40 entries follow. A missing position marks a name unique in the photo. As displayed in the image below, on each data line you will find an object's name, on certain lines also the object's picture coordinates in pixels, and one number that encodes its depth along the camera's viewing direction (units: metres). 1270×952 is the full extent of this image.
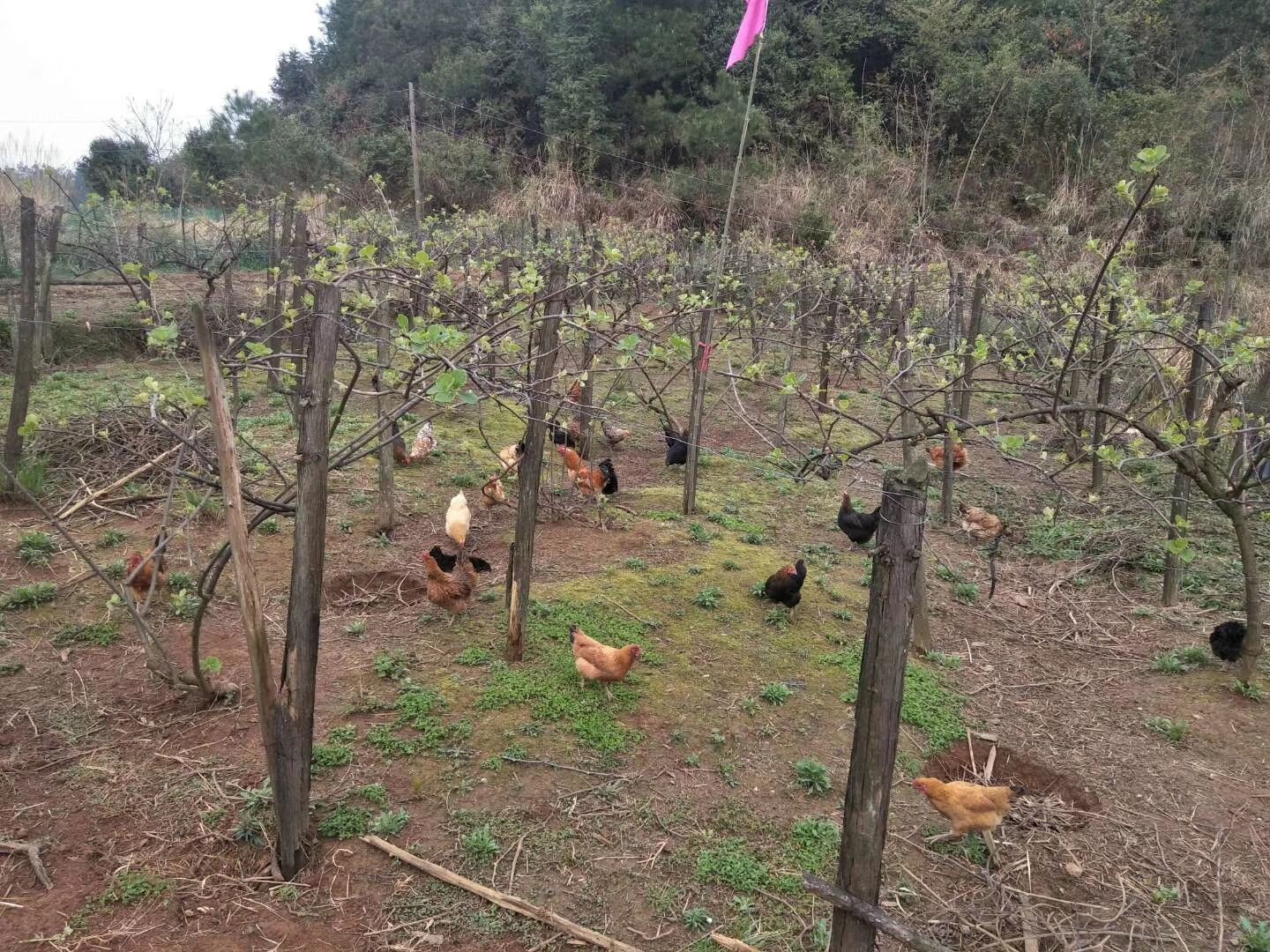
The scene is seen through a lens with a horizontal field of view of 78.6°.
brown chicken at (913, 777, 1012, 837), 3.24
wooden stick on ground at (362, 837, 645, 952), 2.78
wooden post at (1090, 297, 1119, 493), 7.39
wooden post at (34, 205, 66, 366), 7.46
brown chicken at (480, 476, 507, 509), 6.20
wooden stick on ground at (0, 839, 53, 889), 2.76
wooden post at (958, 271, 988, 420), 8.84
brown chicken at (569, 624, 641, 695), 4.10
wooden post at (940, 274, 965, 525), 6.77
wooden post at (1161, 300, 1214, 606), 5.11
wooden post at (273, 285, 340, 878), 2.57
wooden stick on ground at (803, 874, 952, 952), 2.14
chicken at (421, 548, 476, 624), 4.67
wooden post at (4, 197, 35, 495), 5.38
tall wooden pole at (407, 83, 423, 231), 9.91
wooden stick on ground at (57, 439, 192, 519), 3.03
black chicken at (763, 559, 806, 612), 5.18
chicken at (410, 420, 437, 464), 7.44
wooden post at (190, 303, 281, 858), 2.38
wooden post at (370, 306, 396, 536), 5.61
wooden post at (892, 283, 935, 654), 4.82
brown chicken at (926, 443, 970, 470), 8.16
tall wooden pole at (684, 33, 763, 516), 6.29
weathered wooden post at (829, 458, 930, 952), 2.22
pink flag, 5.60
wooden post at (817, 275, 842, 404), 7.99
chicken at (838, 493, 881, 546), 6.46
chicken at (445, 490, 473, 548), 5.48
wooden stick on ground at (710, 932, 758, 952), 2.78
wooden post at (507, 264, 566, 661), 3.96
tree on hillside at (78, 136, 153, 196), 16.09
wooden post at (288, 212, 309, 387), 6.06
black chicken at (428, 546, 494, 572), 4.86
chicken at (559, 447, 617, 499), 6.50
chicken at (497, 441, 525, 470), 6.56
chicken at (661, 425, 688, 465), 7.71
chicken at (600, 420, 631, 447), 8.59
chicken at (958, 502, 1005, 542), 7.06
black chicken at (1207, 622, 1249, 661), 4.76
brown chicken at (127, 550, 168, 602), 4.37
